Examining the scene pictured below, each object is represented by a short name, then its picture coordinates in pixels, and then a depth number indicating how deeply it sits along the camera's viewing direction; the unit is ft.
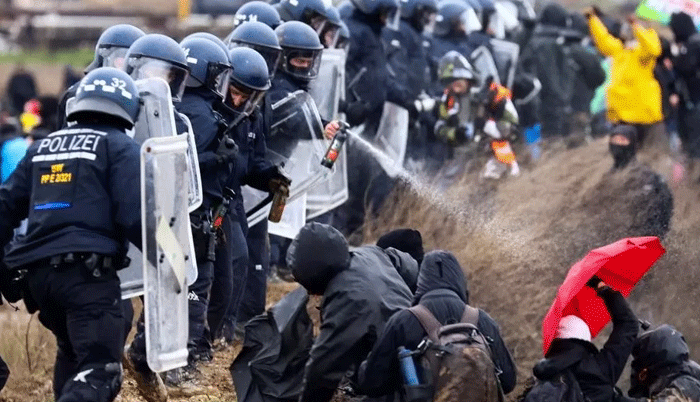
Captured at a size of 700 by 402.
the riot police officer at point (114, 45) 72.28
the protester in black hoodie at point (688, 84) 128.88
